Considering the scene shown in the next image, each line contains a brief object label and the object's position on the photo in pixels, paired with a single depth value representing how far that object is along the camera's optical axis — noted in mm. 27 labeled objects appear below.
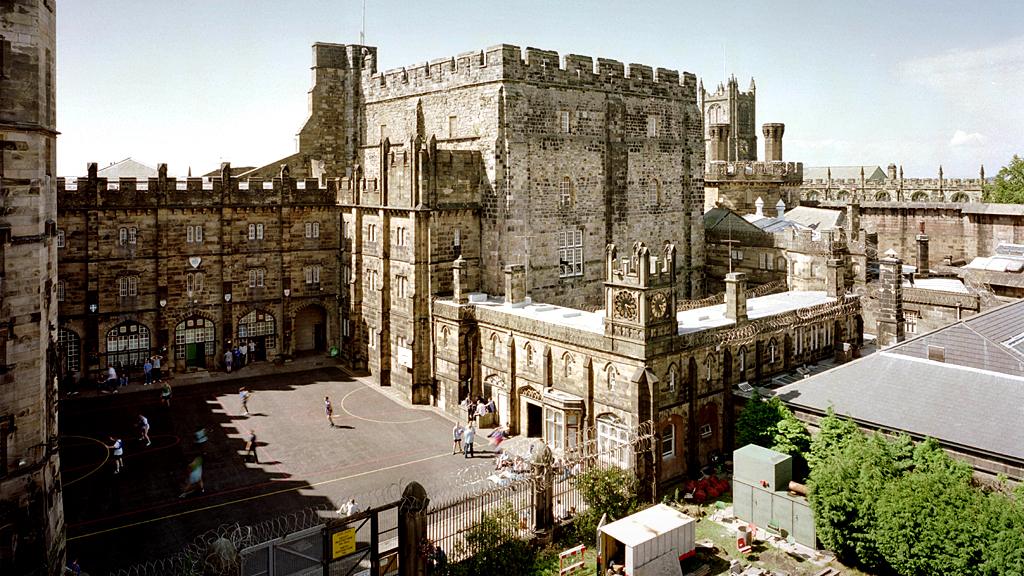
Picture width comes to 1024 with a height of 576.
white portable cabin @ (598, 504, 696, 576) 18984
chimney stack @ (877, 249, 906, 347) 31500
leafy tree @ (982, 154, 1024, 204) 61219
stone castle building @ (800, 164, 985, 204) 73688
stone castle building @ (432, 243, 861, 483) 24938
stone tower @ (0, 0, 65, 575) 17016
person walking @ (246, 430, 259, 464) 27562
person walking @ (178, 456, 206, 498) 24688
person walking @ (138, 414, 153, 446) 28859
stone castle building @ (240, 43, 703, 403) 34812
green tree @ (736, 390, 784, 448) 24531
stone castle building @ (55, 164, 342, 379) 37875
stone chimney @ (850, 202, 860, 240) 43997
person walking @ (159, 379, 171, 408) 33812
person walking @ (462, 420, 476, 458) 27969
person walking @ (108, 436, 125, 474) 26312
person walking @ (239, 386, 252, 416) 33119
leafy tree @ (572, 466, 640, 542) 21578
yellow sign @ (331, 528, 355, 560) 17283
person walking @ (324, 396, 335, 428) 31766
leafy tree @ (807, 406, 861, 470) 21453
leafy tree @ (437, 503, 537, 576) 18422
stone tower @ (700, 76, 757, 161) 84438
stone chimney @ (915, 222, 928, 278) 42844
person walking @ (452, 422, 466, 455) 28422
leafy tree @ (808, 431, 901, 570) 19234
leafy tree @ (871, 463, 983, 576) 17188
